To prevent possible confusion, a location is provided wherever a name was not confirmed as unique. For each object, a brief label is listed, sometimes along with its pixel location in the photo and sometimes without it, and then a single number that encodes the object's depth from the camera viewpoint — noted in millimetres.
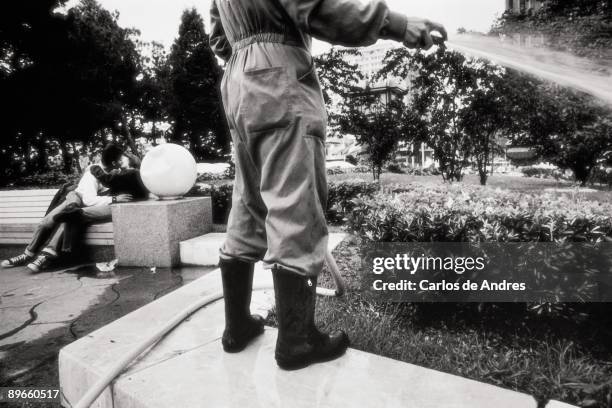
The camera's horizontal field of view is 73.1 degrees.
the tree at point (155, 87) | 37312
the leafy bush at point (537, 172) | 21859
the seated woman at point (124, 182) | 5281
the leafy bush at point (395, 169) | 21616
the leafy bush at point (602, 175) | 14101
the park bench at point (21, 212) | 6594
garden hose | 1646
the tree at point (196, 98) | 41594
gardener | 1613
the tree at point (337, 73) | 9578
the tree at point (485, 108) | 7843
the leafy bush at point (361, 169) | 23506
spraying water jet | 2129
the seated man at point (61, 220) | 4980
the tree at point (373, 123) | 9547
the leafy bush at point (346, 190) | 7070
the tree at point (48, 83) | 21297
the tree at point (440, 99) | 8031
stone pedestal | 4684
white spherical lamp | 4980
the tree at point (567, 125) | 8219
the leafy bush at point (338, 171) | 23391
